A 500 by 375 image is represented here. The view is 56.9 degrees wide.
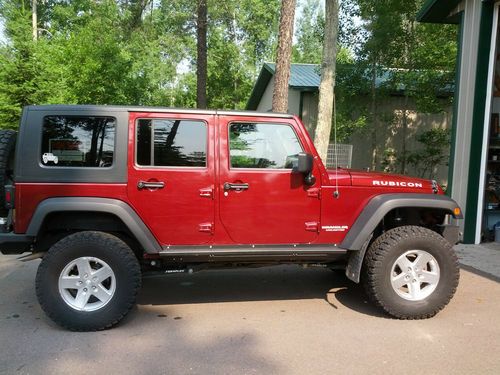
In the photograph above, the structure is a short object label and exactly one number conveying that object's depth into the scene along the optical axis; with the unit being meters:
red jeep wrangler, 4.09
